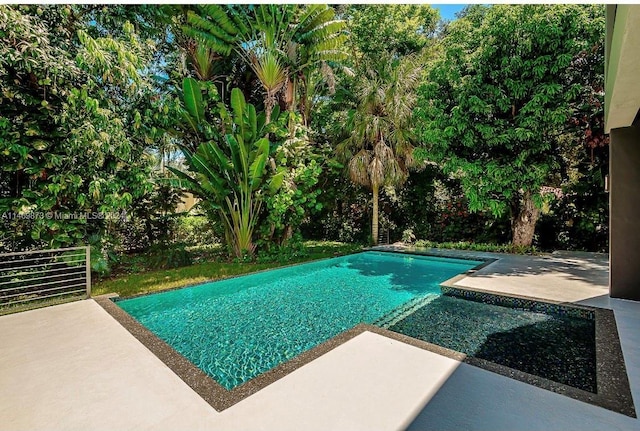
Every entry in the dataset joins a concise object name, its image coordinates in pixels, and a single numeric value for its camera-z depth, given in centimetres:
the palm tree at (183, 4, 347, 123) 863
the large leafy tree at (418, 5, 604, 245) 721
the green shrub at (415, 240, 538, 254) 960
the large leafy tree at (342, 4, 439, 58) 1541
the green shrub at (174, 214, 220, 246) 1102
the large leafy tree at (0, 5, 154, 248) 493
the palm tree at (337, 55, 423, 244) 1019
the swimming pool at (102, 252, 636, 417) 312
